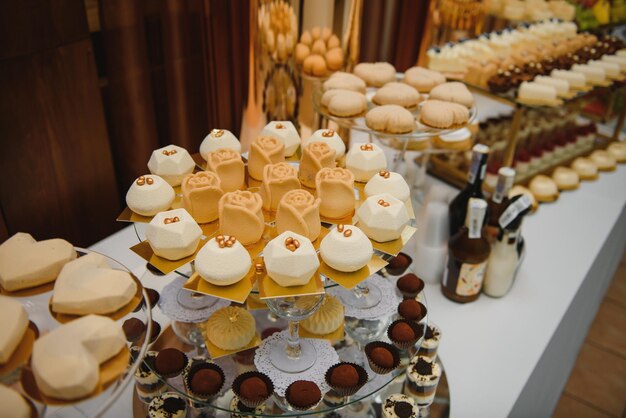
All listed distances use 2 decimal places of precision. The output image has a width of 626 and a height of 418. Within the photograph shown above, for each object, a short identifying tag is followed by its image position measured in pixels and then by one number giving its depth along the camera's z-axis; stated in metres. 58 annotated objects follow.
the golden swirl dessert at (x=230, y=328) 1.04
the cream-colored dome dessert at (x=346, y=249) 0.92
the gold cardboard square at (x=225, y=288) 0.88
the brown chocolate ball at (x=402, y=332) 1.06
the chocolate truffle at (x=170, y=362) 0.98
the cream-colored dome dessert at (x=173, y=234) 0.93
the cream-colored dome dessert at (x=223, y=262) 0.88
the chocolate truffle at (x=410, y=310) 1.13
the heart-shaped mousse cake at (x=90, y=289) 0.77
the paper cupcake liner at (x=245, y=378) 0.93
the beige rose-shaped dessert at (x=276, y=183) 1.06
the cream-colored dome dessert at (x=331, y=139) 1.25
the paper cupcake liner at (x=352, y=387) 0.96
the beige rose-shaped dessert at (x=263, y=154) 1.17
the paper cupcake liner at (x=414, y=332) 1.06
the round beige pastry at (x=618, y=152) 2.30
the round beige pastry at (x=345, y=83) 1.54
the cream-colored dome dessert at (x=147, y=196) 1.04
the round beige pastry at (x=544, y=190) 1.94
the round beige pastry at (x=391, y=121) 1.37
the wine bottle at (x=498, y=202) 1.37
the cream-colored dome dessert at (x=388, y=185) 1.11
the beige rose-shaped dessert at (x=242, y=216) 0.95
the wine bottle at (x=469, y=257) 1.30
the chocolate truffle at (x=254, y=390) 0.92
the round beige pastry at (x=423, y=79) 1.67
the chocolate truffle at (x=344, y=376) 0.96
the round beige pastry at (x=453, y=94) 1.54
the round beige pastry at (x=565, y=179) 2.04
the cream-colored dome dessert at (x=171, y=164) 1.13
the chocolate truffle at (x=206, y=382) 0.94
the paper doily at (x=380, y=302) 1.18
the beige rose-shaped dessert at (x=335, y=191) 1.04
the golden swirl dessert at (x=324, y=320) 1.09
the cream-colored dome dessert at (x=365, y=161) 1.20
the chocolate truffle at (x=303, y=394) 0.91
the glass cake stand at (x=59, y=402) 0.67
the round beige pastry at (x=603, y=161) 2.21
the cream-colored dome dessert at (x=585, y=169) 2.12
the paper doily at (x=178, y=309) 1.15
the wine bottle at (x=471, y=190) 1.35
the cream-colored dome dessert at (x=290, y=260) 0.87
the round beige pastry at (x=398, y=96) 1.53
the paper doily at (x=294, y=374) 0.99
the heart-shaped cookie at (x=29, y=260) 0.80
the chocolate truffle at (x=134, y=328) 0.84
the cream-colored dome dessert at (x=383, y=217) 1.00
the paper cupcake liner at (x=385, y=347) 1.01
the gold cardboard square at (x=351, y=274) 0.93
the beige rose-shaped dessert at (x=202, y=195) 1.01
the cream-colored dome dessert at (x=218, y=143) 1.22
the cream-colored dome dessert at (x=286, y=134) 1.26
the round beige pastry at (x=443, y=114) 1.42
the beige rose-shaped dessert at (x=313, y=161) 1.14
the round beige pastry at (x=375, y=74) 1.68
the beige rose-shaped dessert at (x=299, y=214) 0.96
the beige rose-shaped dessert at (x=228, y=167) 1.11
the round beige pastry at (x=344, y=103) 1.43
